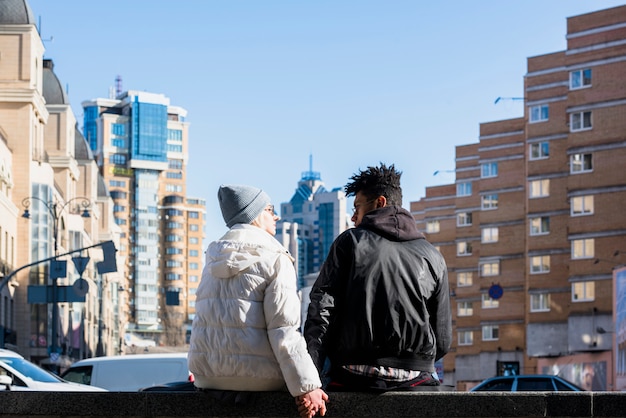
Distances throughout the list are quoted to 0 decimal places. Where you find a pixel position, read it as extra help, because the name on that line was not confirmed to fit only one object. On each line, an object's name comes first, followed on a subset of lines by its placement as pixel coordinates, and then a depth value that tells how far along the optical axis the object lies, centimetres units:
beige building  7612
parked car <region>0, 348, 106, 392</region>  2345
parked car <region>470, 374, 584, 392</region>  3403
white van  2870
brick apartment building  7756
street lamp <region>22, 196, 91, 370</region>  6518
